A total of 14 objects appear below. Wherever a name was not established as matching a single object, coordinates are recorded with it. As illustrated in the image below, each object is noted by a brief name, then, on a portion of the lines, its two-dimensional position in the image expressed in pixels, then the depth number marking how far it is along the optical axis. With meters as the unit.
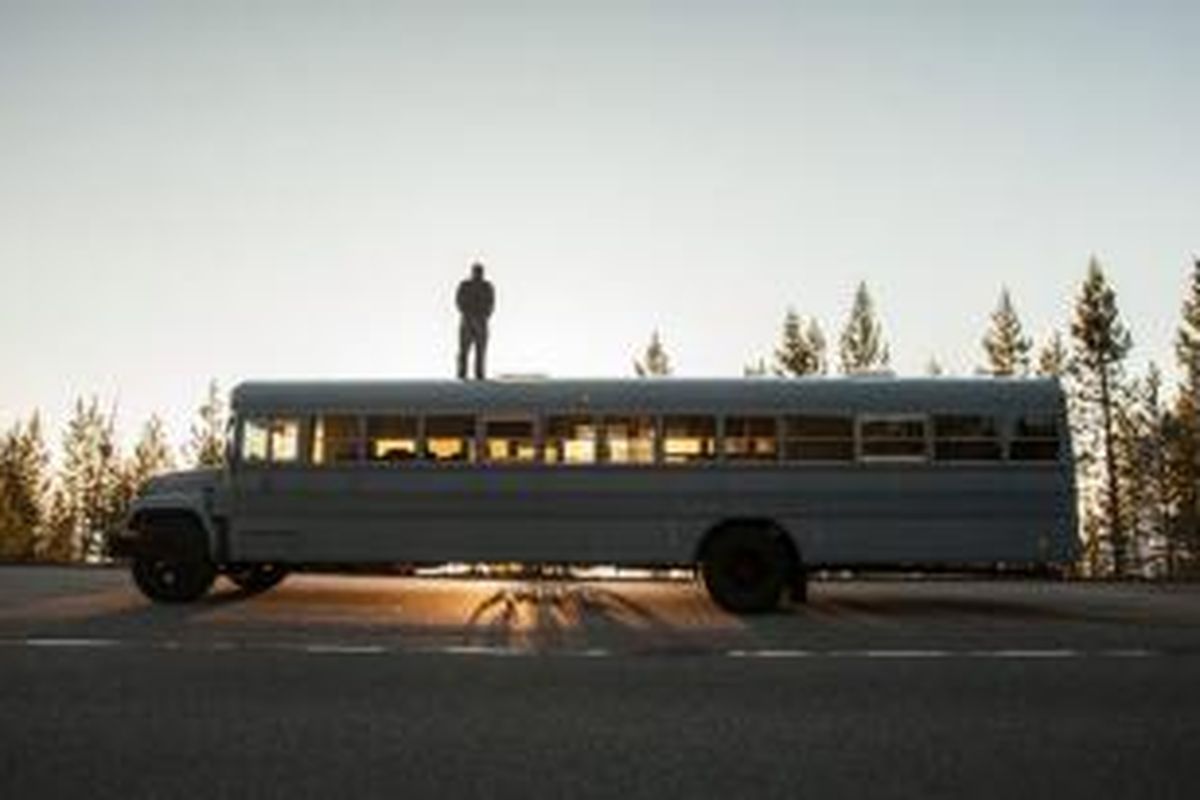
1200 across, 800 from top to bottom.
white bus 14.91
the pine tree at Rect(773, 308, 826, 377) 67.06
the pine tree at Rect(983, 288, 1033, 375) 66.19
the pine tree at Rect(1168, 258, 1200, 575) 60.84
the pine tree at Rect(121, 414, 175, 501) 100.44
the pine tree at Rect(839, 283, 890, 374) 67.31
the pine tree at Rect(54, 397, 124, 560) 98.81
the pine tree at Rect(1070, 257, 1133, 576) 62.41
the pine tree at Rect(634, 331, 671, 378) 74.38
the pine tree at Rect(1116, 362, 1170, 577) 64.62
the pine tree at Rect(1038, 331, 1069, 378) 66.81
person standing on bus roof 17.39
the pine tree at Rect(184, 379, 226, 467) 83.69
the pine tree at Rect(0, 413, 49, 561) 90.25
